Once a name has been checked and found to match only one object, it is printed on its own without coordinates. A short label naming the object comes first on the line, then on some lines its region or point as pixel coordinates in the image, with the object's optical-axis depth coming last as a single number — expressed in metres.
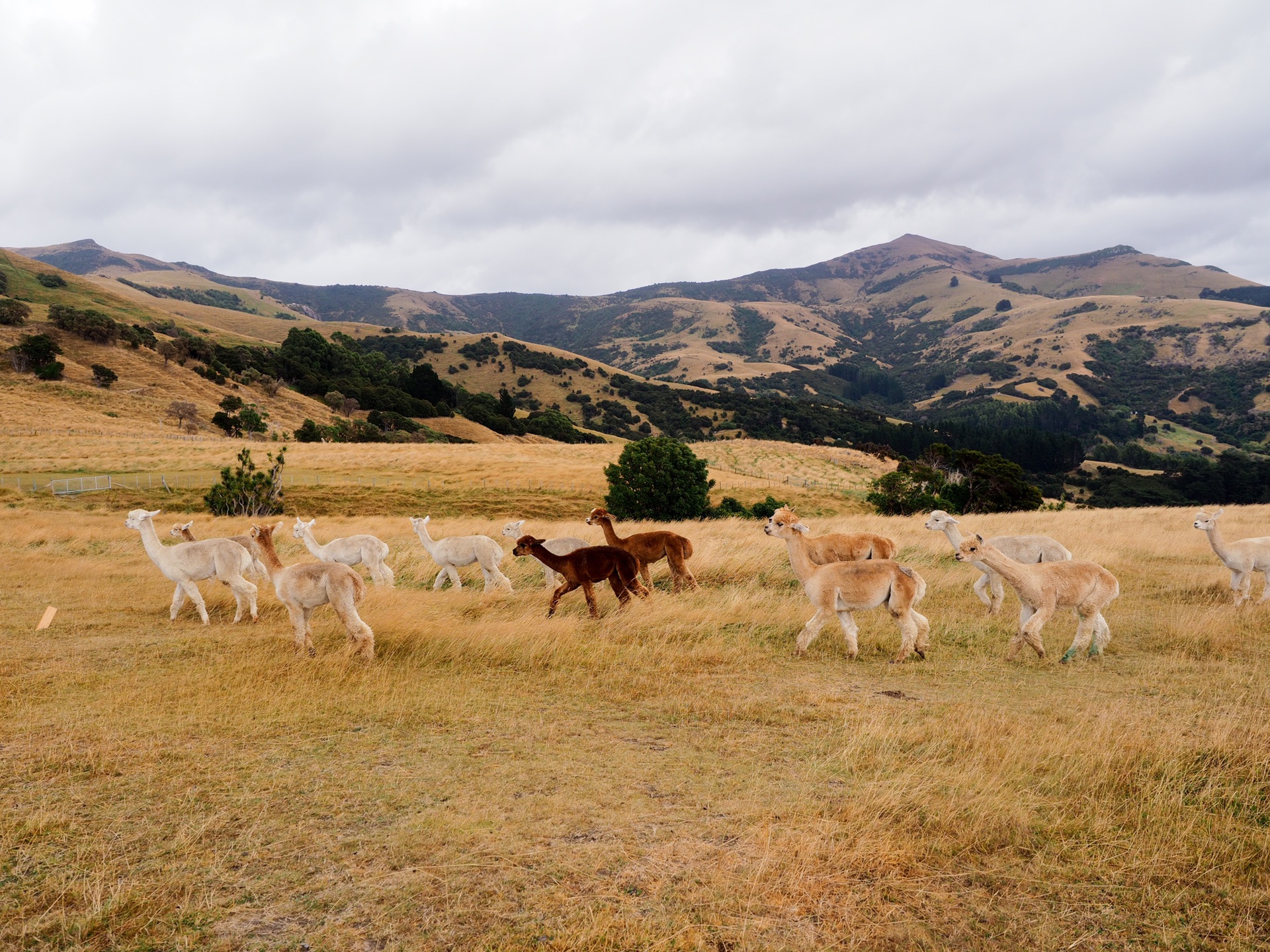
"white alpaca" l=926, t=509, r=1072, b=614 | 12.41
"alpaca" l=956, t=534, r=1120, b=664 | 9.52
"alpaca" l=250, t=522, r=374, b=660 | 9.41
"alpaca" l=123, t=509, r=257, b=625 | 11.84
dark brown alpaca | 11.33
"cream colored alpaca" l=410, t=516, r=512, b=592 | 14.07
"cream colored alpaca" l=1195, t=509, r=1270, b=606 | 11.68
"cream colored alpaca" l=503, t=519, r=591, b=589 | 14.30
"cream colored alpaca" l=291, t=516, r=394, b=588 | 14.56
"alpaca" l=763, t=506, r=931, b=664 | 9.63
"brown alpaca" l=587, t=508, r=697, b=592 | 13.14
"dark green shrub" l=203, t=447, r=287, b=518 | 30.89
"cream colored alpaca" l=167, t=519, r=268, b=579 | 13.30
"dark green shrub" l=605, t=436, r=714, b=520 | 34.50
